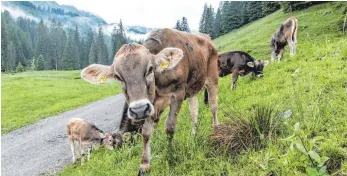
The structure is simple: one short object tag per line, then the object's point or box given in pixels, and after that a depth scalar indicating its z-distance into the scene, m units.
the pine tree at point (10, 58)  96.60
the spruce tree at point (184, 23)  91.21
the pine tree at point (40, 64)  106.41
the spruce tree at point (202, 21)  109.09
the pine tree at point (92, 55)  118.80
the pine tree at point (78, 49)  117.19
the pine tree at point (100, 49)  121.44
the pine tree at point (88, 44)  130.90
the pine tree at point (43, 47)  112.50
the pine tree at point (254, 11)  81.69
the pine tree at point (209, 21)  102.99
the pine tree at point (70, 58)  110.12
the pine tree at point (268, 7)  70.57
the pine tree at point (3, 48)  96.49
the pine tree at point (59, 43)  112.79
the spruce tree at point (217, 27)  95.91
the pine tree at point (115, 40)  113.88
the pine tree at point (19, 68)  96.38
